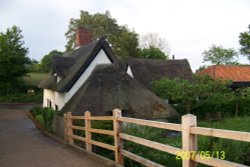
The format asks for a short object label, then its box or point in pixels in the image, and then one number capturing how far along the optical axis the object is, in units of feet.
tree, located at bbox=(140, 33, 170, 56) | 157.83
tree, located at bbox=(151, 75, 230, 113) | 57.86
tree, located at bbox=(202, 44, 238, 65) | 156.14
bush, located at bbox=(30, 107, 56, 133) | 43.88
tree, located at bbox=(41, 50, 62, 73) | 178.49
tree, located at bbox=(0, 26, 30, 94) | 104.07
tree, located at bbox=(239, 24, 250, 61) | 118.01
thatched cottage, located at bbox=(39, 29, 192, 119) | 44.17
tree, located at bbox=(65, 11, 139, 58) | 127.08
